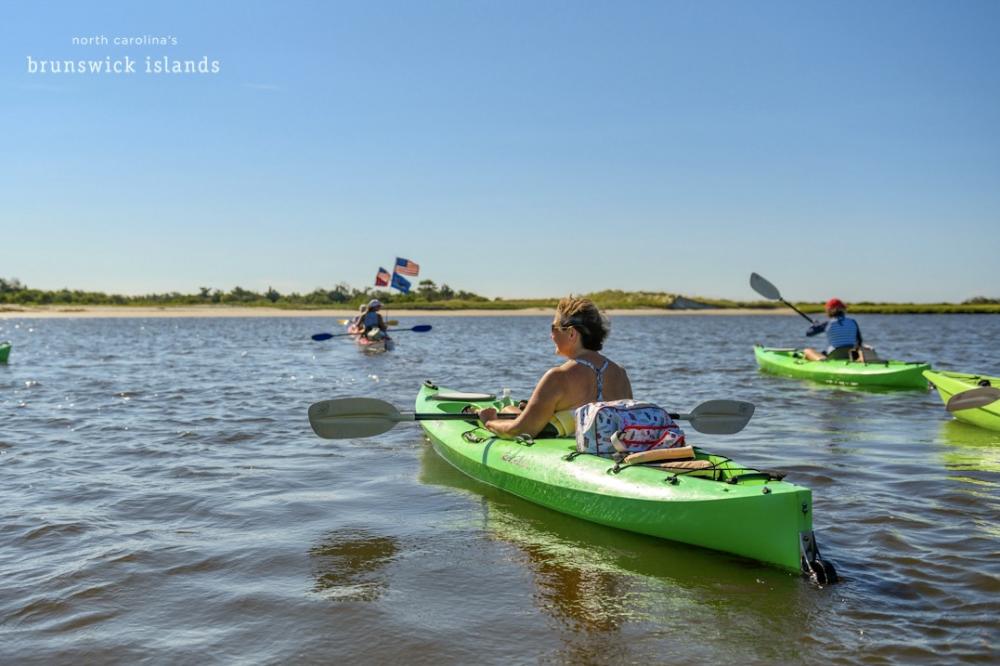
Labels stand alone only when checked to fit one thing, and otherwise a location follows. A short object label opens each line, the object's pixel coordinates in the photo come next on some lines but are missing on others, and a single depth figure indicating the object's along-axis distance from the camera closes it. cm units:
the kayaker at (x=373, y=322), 2434
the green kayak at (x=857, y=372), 1389
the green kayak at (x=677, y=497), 446
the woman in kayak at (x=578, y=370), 581
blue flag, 2930
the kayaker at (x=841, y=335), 1530
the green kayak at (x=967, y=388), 980
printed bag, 545
